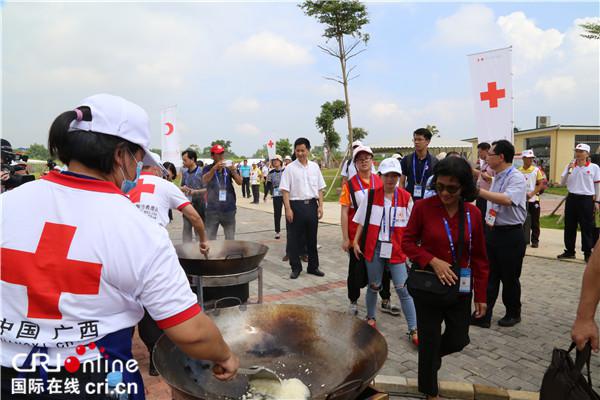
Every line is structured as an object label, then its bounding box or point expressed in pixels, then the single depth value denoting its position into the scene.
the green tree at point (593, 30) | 11.04
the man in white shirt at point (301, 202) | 6.23
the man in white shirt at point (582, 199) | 6.77
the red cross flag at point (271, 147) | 16.17
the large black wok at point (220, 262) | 3.38
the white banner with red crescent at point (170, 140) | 11.13
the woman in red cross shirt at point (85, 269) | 1.27
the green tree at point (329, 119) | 37.56
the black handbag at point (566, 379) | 1.72
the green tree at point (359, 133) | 46.65
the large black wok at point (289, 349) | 2.12
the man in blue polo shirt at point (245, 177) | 19.53
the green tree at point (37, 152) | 55.59
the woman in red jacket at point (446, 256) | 2.63
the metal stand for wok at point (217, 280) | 3.39
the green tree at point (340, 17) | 14.09
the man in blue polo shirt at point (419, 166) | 5.46
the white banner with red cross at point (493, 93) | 5.33
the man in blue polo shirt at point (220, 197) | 6.41
